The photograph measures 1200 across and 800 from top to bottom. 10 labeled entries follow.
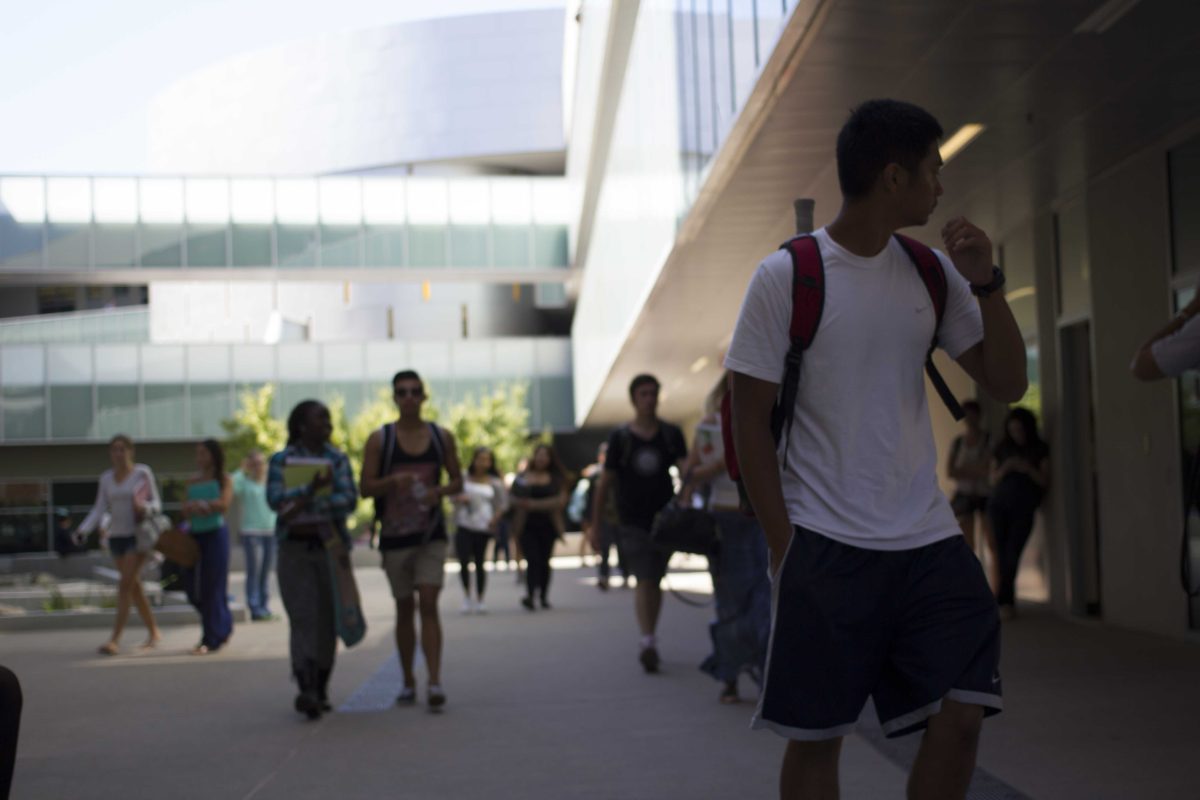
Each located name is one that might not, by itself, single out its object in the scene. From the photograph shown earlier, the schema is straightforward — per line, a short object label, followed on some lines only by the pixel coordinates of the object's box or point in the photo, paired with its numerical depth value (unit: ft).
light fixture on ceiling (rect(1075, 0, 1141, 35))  25.10
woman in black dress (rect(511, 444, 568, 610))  54.49
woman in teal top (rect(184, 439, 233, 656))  41.68
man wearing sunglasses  28.30
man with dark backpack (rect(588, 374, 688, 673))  33.22
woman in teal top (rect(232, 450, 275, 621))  52.42
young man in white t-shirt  11.04
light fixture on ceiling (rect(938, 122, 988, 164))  34.09
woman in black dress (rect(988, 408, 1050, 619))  42.14
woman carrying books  28.02
